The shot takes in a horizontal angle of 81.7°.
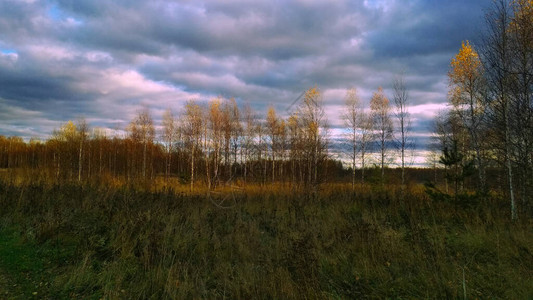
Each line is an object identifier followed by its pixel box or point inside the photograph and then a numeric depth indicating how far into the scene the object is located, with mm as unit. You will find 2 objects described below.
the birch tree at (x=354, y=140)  30344
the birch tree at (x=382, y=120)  29078
